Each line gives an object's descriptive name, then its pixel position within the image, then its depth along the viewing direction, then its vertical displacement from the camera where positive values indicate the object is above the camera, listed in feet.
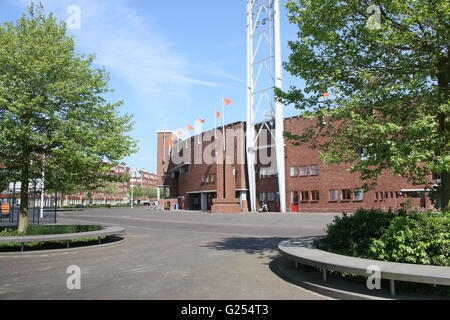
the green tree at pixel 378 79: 23.63 +9.27
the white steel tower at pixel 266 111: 139.33 +35.64
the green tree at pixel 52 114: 39.63 +9.88
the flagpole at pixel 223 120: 161.62 +33.53
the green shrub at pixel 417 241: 22.33 -3.54
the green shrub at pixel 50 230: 42.58 -4.88
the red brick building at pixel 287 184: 123.48 +2.62
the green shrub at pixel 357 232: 27.09 -3.54
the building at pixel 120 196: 344.20 -4.08
